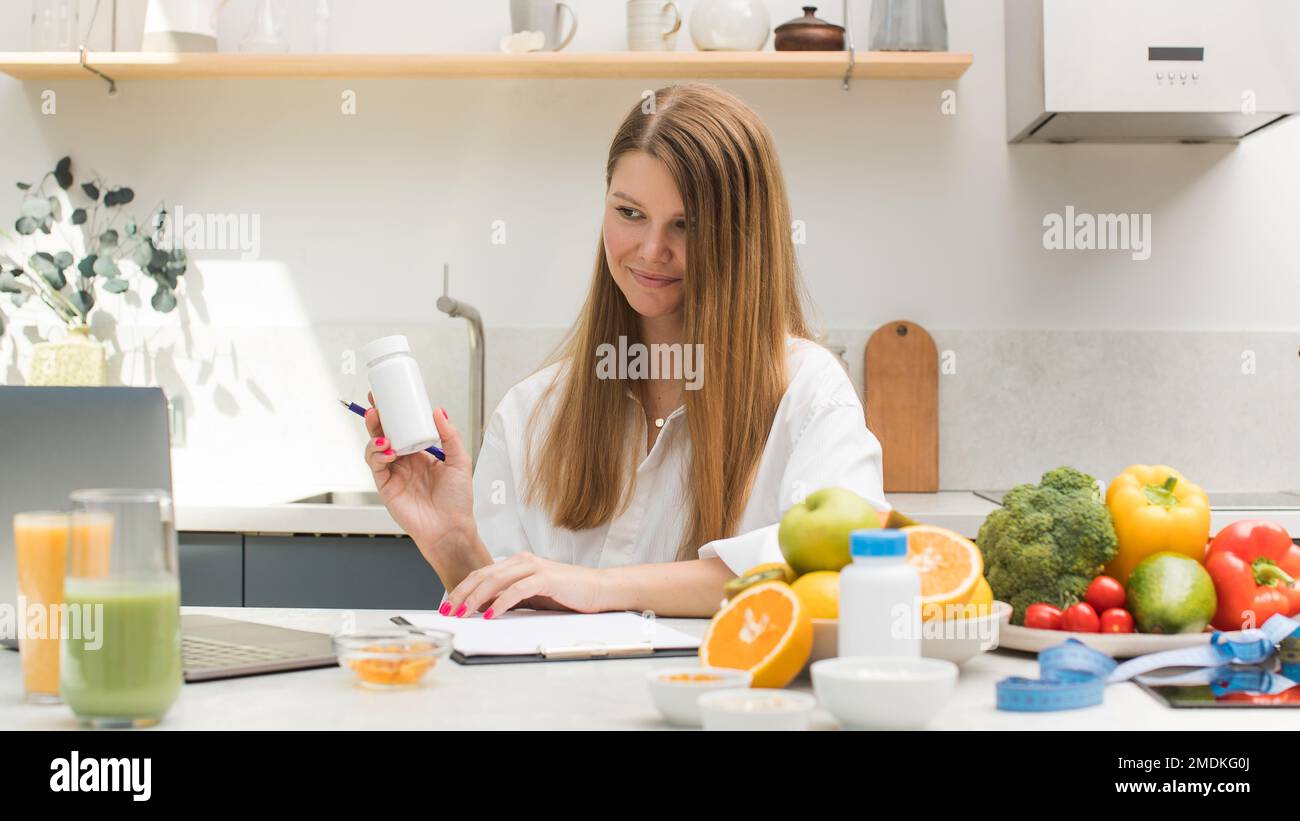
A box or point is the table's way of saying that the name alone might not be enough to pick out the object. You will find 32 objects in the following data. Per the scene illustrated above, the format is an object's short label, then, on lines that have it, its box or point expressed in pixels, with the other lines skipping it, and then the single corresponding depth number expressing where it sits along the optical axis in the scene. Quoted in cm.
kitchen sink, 311
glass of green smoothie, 88
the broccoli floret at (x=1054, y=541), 116
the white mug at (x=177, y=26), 305
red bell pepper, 116
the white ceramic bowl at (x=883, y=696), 86
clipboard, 116
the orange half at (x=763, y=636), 100
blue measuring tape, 96
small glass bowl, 103
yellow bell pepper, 117
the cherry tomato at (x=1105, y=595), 116
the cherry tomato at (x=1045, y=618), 115
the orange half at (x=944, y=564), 105
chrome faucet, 300
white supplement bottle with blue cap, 96
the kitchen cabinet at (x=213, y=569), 257
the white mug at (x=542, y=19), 296
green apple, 108
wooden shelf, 292
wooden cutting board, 307
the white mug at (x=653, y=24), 298
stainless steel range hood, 273
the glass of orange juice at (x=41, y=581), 97
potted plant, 310
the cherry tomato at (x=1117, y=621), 114
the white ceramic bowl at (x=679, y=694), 89
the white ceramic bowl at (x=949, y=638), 104
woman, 167
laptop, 113
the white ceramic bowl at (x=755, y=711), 83
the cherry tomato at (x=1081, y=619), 114
